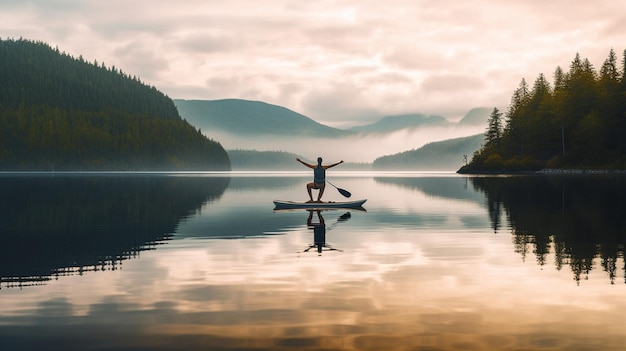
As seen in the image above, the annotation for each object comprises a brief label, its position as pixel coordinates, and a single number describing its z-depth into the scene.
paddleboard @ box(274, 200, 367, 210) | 45.59
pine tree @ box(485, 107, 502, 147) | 187.50
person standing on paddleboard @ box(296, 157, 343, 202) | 44.19
